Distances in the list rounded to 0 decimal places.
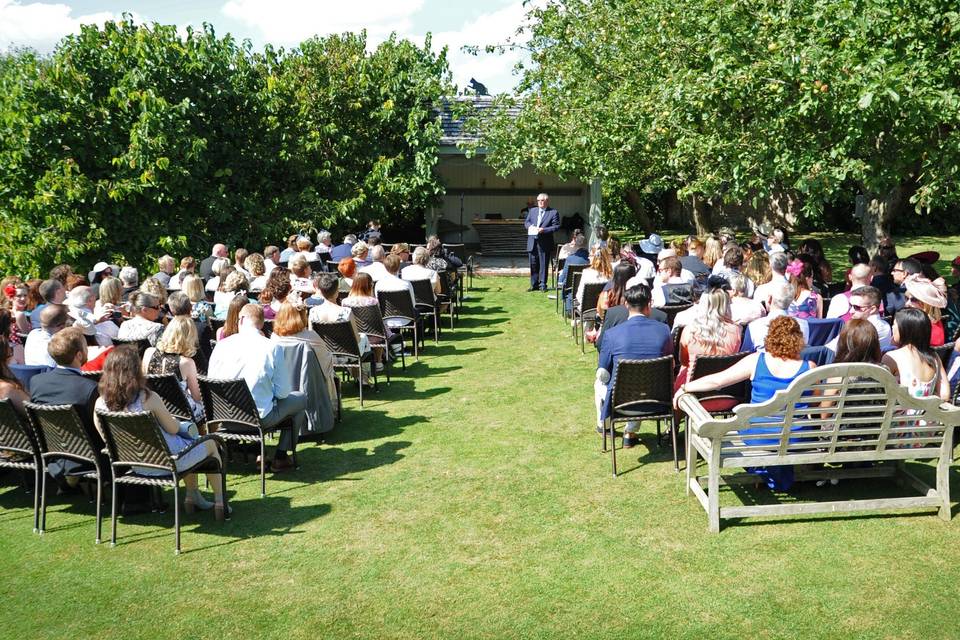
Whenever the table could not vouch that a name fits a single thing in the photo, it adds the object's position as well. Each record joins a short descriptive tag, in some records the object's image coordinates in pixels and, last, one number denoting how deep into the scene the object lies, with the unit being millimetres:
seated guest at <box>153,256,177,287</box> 11219
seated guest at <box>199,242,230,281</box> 12047
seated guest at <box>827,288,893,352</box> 7062
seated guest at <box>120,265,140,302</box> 9922
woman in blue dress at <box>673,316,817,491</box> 5699
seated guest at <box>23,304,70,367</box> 6930
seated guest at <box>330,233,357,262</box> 13752
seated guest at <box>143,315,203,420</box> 6598
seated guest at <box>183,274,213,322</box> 8852
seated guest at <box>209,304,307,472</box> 6656
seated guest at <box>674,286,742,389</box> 6734
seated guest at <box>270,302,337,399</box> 7309
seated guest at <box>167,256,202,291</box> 10445
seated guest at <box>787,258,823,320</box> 8336
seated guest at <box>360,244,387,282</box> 11383
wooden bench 5254
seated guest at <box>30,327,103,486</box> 5727
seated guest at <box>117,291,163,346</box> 7543
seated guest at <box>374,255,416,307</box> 10648
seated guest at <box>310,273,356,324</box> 8648
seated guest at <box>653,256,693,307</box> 9234
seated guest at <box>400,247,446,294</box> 11555
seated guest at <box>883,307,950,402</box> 5844
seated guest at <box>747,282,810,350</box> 7129
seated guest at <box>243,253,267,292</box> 11000
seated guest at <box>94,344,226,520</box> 5414
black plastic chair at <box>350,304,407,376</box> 9371
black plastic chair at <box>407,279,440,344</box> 11352
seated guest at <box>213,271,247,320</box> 9273
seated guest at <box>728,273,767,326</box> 8008
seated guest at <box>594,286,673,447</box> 6711
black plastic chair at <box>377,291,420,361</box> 10375
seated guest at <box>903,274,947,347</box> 7381
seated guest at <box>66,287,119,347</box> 7953
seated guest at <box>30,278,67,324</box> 7758
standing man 15703
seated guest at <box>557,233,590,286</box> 12727
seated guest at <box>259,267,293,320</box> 8234
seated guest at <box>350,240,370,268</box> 12422
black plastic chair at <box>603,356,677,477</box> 6371
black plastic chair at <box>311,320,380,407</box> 8516
